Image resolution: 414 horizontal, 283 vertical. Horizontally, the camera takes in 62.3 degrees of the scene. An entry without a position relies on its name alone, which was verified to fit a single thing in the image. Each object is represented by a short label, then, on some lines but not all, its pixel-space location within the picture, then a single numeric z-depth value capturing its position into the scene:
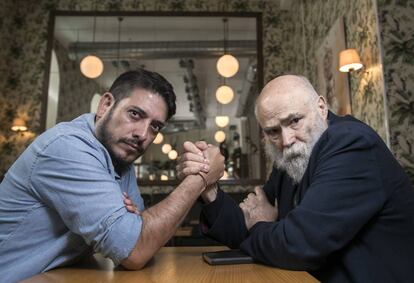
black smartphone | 1.02
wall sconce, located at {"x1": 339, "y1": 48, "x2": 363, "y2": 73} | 2.74
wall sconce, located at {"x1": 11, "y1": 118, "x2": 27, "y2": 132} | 4.66
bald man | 0.95
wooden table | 0.84
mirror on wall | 4.84
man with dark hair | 0.96
